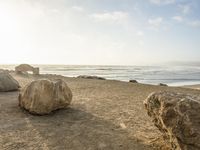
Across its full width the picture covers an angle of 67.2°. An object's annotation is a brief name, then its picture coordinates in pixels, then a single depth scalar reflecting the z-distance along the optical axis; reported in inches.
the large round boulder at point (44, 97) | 143.2
